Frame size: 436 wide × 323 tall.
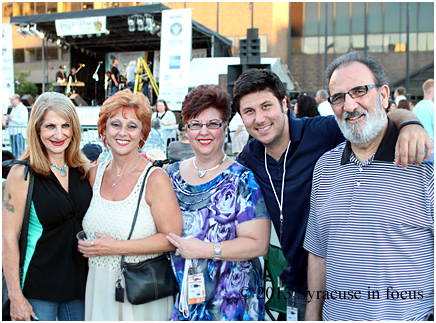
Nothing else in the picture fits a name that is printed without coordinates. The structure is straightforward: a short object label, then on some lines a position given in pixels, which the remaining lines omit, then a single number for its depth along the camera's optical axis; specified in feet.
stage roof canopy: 55.94
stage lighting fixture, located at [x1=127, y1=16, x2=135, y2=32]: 56.44
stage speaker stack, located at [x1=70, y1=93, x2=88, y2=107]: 55.76
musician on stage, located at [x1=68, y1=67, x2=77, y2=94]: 66.90
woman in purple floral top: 7.09
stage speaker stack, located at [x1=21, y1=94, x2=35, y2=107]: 54.13
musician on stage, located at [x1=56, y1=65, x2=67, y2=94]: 64.18
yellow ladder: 59.15
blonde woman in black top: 7.21
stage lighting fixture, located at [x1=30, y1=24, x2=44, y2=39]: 60.86
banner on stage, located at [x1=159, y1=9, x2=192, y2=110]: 45.93
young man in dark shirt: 7.67
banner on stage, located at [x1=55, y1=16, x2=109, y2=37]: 55.36
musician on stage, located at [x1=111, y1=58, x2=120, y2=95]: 60.64
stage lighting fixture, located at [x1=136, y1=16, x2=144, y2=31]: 56.18
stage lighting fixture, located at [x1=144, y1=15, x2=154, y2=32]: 56.03
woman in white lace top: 7.18
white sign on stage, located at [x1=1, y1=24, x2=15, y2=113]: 51.02
